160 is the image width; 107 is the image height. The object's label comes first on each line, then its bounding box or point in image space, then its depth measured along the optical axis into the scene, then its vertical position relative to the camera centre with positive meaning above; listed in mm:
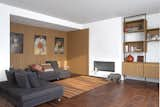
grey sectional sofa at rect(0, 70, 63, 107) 2586 -865
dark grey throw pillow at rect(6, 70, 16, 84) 3177 -590
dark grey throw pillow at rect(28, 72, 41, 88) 2928 -615
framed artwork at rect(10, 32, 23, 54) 5586 +422
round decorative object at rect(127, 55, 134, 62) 5426 -226
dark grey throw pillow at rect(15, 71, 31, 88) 2880 -592
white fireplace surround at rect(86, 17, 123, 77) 5637 +475
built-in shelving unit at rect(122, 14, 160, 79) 4796 +297
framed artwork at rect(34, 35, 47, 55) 6395 +377
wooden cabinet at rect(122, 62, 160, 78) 4645 -626
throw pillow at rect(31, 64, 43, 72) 5266 -614
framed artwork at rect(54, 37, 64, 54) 7288 +374
